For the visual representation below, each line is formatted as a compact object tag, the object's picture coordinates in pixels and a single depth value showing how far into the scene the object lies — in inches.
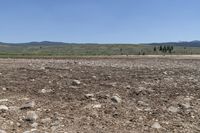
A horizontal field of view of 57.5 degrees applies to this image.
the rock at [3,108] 140.5
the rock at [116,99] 158.6
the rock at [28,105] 144.4
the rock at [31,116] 130.7
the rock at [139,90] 180.3
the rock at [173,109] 146.2
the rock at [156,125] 125.8
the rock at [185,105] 151.2
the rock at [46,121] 128.4
